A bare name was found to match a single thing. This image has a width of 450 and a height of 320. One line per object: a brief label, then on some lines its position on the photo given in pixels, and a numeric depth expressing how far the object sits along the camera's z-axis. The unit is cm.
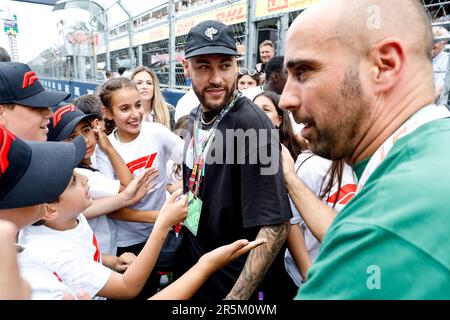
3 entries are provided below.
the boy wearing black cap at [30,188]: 108
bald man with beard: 56
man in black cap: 152
